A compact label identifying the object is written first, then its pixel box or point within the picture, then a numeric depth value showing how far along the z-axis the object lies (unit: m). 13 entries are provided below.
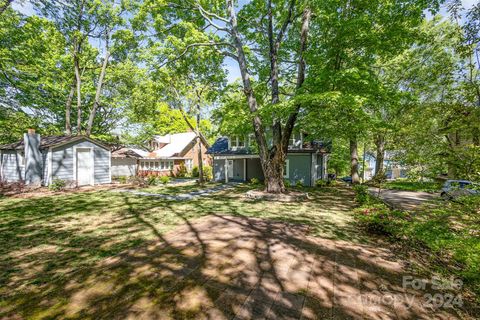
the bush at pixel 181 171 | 27.45
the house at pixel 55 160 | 14.66
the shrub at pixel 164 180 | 19.49
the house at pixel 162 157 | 26.08
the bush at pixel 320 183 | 18.34
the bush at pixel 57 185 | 13.88
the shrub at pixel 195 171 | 27.48
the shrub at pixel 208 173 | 24.66
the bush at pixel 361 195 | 10.26
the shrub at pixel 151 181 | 18.36
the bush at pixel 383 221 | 6.25
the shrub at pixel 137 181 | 17.82
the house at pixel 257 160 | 18.38
